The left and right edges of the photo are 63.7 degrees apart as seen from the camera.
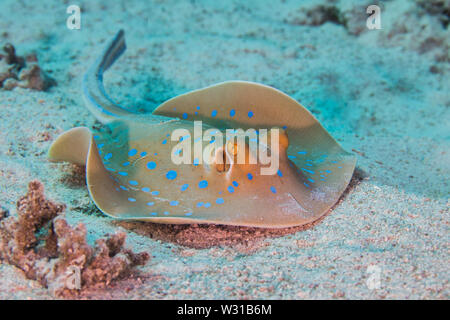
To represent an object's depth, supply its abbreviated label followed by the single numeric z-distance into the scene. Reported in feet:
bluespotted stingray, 9.21
